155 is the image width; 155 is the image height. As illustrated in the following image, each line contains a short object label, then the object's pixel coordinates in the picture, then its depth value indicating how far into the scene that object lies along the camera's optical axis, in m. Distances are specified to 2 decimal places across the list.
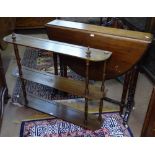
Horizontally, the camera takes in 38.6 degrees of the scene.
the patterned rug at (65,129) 1.81
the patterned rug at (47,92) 2.12
